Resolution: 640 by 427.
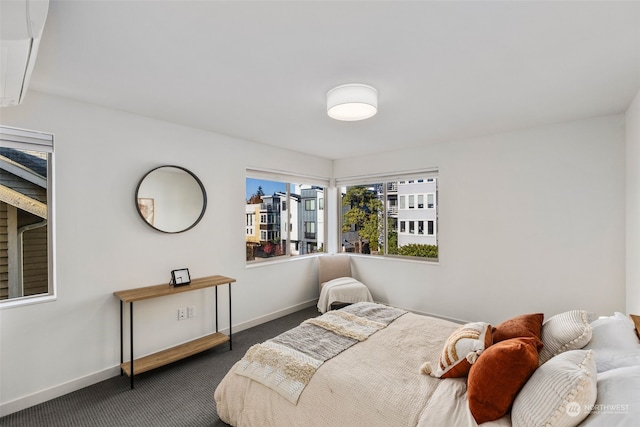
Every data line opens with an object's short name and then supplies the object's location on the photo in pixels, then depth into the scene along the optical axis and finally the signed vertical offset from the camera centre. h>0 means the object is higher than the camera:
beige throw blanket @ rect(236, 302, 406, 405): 1.80 -0.93
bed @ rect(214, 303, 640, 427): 1.16 -0.93
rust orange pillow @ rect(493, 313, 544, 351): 1.69 -0.68
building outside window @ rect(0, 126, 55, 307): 2.31 +0.03
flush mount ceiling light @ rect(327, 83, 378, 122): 2.17 +0.86
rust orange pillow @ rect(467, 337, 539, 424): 1.32 -0.75
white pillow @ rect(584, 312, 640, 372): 1.38 -0.66
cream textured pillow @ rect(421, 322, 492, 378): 1.66 -0.80
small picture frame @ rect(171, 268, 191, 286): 2.97 -0.60
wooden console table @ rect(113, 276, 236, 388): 2.56 -1.30
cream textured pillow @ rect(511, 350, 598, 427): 1.10 -0.71
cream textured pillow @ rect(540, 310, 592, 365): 1.58 -0.67
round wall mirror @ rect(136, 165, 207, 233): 2.91 +0.20
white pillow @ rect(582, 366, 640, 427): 0.98 -0.67
